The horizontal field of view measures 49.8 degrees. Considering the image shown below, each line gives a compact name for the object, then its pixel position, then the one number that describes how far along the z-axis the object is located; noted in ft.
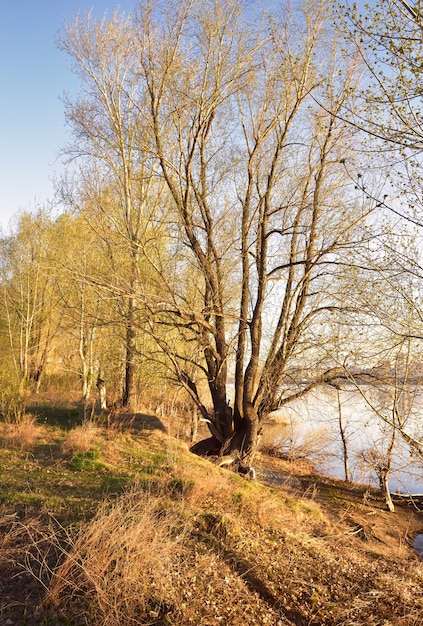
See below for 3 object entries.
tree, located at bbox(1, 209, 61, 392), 73.61
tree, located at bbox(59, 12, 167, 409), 39.65
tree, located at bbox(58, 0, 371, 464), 33.86
